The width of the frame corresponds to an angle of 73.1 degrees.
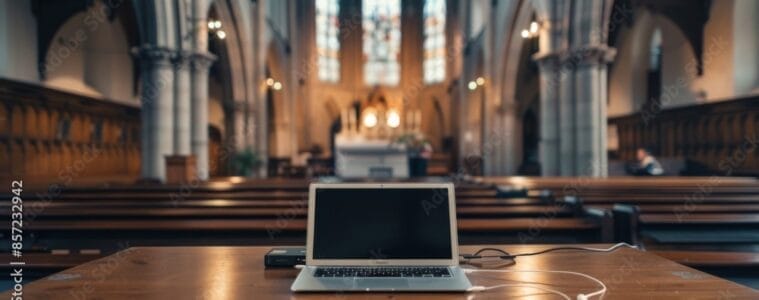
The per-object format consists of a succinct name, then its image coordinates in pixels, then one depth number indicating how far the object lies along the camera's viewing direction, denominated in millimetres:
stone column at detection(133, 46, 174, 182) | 11516
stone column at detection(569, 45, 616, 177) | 12211
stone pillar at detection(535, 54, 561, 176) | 13383
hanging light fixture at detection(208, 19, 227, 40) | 12078
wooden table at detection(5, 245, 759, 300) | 1704
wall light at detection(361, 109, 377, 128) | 16484
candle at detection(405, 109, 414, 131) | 15617
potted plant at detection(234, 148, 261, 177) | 16375
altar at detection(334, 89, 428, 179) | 14883
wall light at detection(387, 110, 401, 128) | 16469
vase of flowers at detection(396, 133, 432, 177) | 14717
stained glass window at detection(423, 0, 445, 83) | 31031
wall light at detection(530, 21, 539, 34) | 12632
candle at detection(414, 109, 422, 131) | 15935
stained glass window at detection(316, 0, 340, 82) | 30534
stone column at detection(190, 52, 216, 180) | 13016
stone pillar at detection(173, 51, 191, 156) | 11984
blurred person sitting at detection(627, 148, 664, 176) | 12461
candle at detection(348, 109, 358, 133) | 16141
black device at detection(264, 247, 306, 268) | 2141
